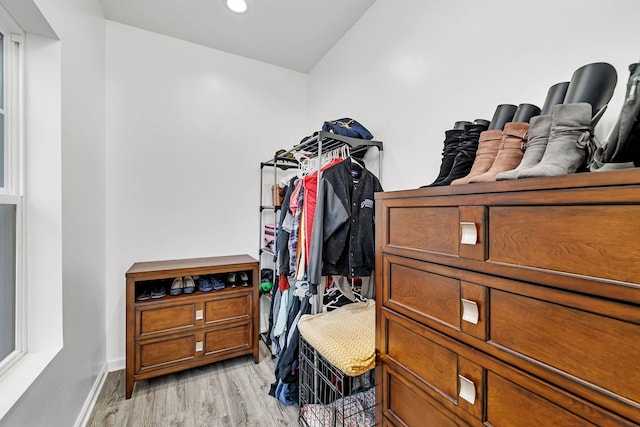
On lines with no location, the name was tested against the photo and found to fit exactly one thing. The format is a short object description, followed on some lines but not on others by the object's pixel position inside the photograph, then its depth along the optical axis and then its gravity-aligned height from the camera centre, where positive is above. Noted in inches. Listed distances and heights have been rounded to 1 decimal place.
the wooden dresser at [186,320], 72.8 -31.2
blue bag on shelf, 71.3 +21.7
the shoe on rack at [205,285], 83.2 -22.6
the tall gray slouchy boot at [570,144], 25.1 +6.2
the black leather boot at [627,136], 21.9 +6.0
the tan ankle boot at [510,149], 31.2 +7.2
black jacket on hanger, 61.3 -4.1
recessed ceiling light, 75.2 +57.7
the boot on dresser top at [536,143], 27.9 +7.0
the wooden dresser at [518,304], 19.6 -8.6
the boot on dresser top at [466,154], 38.1 +7.9
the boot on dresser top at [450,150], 41.1 +9.1
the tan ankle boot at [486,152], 33.9 +7.5
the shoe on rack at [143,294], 75.2 -23.0
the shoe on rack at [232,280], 88.1 -22.1
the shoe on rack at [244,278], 89.0 -21.9
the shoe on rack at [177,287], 79.2 -22.0
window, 44.1 +3.3
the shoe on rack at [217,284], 84.8 -22.8
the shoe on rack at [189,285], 80.7 -22.0
